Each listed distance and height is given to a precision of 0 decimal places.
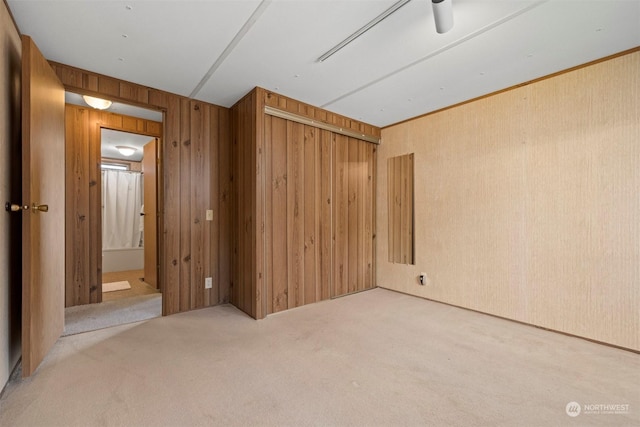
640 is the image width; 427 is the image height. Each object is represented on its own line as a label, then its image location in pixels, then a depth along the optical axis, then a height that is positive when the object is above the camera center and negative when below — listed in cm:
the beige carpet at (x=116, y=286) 405 -108
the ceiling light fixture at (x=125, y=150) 506 +124
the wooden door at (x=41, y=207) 170 +6
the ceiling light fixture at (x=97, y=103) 293 +126
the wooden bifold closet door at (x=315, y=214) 306 +1
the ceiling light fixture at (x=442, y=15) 158 +118
